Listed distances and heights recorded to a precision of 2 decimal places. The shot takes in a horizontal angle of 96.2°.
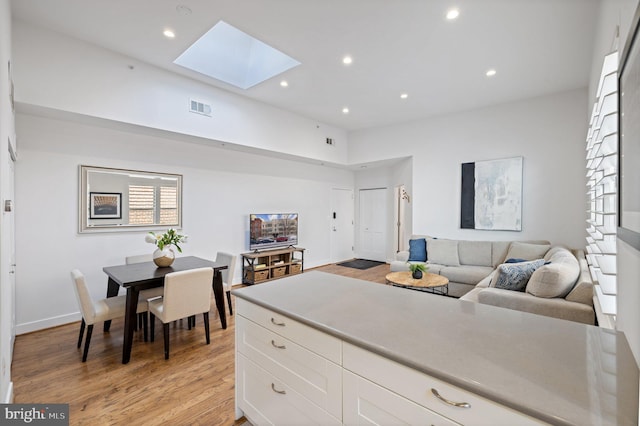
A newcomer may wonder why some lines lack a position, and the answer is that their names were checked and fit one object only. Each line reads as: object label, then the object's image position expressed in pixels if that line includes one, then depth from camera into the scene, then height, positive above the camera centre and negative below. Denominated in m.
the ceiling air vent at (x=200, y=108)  4.15 +1.52
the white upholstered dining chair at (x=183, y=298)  2.66 -0.85
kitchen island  0.79 -0.49
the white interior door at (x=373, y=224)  7.31 -0.31
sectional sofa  2.38 -0.70
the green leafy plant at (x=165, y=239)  3.26 -0.33
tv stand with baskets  5.20 -1.03
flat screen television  5.39 -0.38
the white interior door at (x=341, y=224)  7.23 -0.32
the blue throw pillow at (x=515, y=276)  2.78 -0.62
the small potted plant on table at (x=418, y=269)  3.83 -0.77
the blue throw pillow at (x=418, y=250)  5.20 -0.70
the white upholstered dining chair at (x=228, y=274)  3.75 -0.85
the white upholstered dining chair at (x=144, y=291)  3.17 -0.93
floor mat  6.85 -1.29
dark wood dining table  2.61 -0.66
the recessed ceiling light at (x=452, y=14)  2.62 +1.84
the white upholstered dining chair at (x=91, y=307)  2.57 -0.93
